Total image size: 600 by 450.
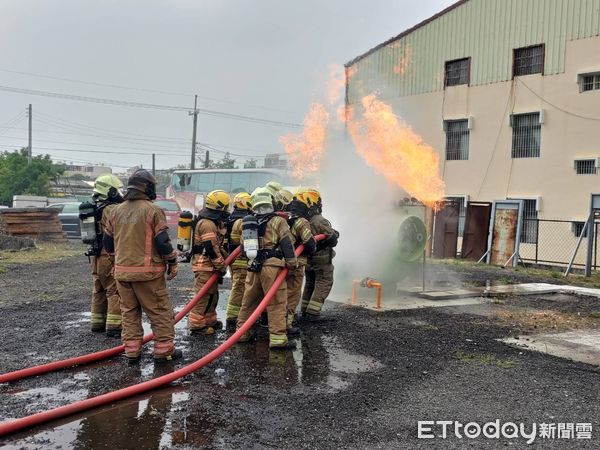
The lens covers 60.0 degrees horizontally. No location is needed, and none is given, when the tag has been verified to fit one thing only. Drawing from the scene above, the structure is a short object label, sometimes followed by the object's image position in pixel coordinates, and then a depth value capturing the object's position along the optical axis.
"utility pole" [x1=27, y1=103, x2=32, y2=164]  38.27
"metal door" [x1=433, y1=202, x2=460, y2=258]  18.39
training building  16.61
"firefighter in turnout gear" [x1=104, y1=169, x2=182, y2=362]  5.52
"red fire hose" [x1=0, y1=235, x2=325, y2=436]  3.91
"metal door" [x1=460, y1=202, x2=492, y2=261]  17.56
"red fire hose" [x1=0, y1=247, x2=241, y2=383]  5.07
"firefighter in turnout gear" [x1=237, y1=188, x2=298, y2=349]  6.32
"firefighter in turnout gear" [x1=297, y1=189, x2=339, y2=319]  7.66
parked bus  27.73
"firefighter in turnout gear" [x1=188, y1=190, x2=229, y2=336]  6.83
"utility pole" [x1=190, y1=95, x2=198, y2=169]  43.67
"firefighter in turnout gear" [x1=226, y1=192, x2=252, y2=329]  7.19
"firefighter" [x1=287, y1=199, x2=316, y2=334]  6.93
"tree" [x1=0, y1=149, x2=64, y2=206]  36.69
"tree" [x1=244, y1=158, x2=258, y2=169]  60.71
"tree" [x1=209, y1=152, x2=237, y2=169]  62.39
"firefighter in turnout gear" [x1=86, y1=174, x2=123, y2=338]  6.66
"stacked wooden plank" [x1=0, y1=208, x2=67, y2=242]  17.84
